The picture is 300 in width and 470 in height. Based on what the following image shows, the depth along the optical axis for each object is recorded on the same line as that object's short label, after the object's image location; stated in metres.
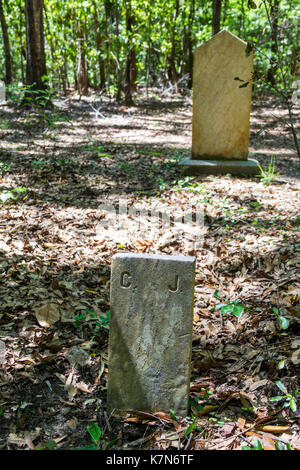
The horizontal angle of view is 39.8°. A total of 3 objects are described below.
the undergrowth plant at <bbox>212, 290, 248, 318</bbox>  2.58
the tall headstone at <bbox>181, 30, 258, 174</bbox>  6.36
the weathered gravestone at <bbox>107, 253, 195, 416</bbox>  2.24
